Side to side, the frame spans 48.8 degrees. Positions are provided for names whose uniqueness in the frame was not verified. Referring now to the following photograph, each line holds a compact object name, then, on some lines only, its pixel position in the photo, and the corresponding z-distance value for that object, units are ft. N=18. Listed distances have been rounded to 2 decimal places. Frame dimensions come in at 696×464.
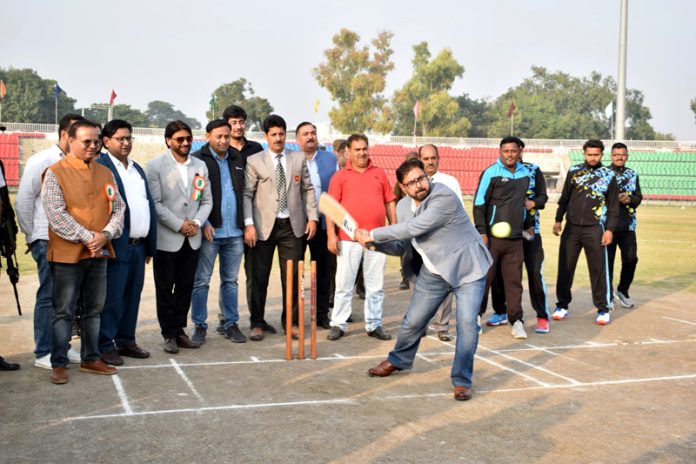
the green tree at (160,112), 506.48
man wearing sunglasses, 24.84
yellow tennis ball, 28.43
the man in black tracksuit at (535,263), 29.32
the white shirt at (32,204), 21.77
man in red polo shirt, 27.55
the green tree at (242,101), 248.32
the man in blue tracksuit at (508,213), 28.43
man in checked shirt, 20.35
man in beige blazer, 27.25
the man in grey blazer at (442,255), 20.35
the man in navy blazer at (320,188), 29.22
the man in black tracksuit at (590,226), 31.81
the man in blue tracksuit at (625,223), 34.24
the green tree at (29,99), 270.67
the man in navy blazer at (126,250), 22.84
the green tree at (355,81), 221.46
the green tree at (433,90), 226.58
